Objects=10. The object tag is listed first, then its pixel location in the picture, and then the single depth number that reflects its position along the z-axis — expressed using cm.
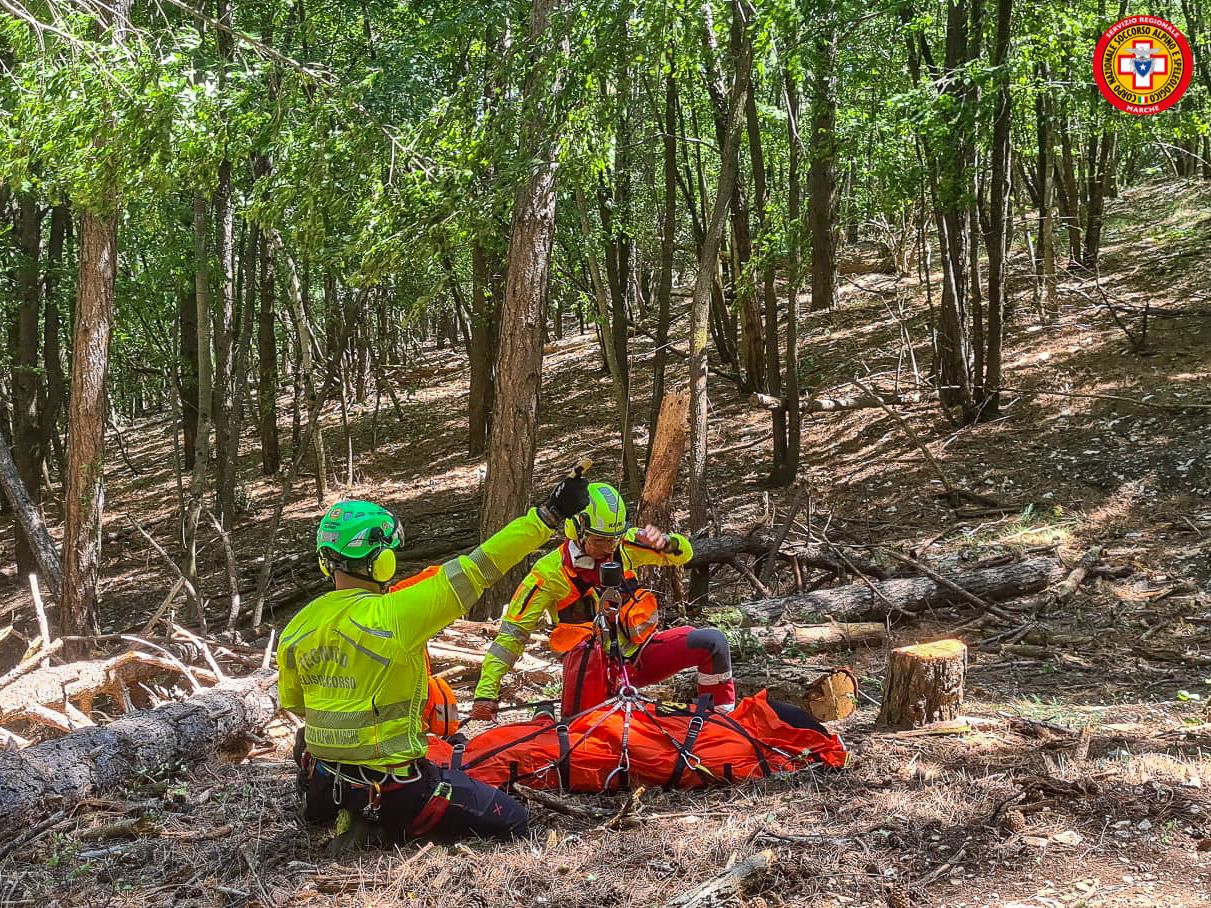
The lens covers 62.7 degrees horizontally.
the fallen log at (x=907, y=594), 791
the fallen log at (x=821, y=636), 728
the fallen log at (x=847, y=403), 1234
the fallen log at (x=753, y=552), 877
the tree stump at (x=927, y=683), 523
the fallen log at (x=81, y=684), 636
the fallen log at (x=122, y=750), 477
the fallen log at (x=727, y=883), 336
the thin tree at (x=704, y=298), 878
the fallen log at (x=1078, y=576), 802
